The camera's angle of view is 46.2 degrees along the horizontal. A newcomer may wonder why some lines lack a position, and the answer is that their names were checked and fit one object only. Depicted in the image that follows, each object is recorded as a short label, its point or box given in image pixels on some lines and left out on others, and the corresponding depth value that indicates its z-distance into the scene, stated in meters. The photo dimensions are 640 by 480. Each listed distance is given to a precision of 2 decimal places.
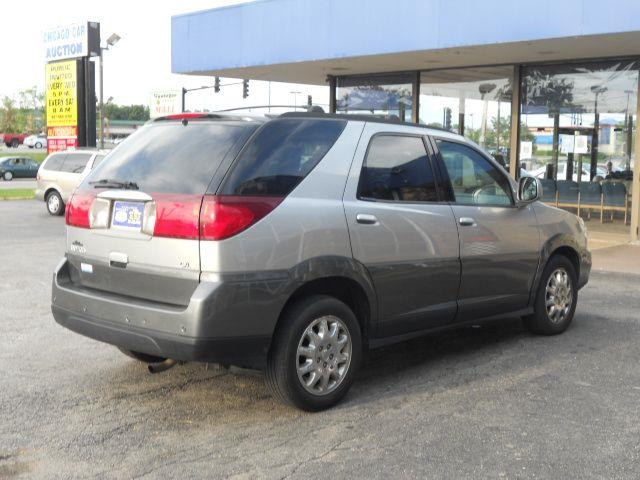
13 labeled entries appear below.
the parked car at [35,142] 81.81
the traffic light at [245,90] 28.08
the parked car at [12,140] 82.96
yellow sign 23.48
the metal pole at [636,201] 13.53
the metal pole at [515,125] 14.92
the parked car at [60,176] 18.69
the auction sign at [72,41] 22.53
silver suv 4.16
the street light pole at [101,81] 31.88
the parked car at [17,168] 40.38
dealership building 12.13
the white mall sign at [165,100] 62.34
